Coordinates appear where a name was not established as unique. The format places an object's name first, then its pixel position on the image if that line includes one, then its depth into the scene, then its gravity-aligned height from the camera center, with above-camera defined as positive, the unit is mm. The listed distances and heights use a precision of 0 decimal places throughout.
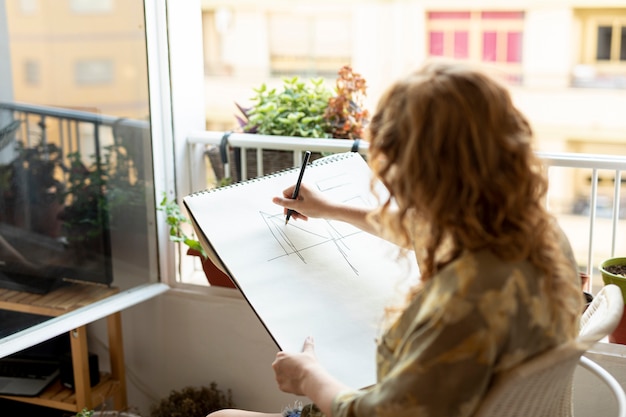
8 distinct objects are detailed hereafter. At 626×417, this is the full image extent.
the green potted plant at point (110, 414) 2316 -1114
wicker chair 1067 -488
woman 1035 -269
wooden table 2173 -923
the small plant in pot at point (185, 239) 2377 -582
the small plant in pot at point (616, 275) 1894 -582
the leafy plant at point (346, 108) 2424 -187
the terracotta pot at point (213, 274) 2408 -704
